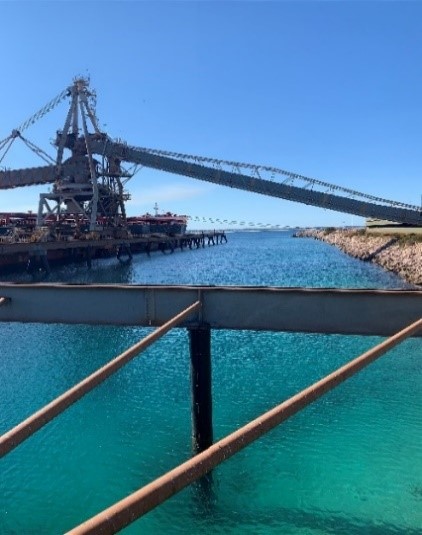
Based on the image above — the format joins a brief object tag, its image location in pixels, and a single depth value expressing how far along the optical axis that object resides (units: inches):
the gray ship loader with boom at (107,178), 2812.5
